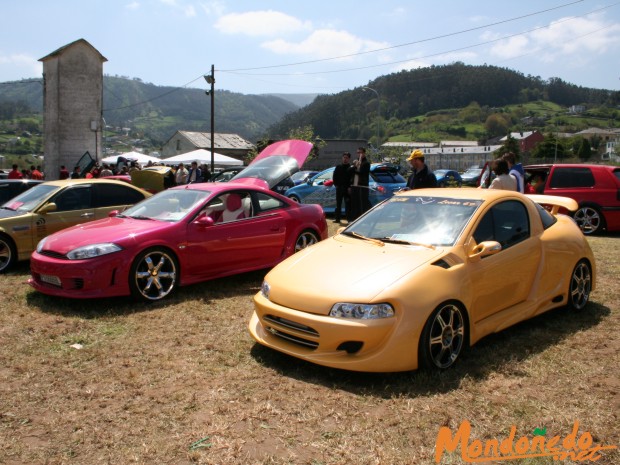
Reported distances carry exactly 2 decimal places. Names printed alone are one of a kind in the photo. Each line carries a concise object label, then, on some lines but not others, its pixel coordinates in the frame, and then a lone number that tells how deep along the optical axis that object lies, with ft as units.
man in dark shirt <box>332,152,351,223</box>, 43.27
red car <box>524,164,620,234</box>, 38.01
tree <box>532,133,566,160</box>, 273.75
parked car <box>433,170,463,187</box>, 89.44
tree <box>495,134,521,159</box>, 257.36
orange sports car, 12.59
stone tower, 104.12
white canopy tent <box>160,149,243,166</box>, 95.30
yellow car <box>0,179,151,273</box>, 26.20
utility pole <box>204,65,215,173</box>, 105.60
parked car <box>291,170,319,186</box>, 75.22
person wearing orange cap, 26.96
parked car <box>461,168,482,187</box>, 128.81
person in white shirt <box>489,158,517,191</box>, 25.07
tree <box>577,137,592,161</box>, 297.12
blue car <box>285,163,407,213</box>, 48.21
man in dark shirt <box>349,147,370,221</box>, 41.04
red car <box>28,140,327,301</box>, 19.26
